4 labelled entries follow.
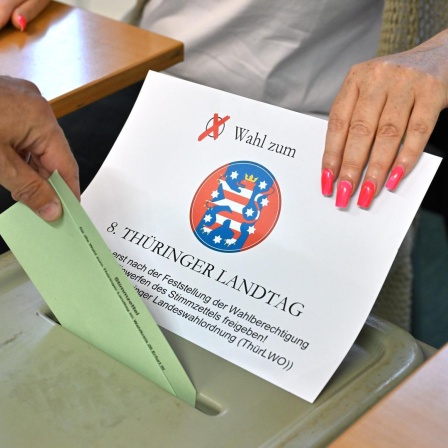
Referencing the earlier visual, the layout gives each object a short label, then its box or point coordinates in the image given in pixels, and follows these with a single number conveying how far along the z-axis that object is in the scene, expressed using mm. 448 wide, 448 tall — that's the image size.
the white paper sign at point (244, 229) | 729
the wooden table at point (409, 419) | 539
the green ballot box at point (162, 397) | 642
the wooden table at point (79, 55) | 1155
